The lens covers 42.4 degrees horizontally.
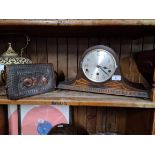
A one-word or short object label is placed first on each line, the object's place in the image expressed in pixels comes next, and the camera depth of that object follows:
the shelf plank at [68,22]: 0.65
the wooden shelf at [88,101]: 0.74
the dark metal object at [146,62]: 0.77
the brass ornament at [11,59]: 0.82
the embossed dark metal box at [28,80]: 0.74
